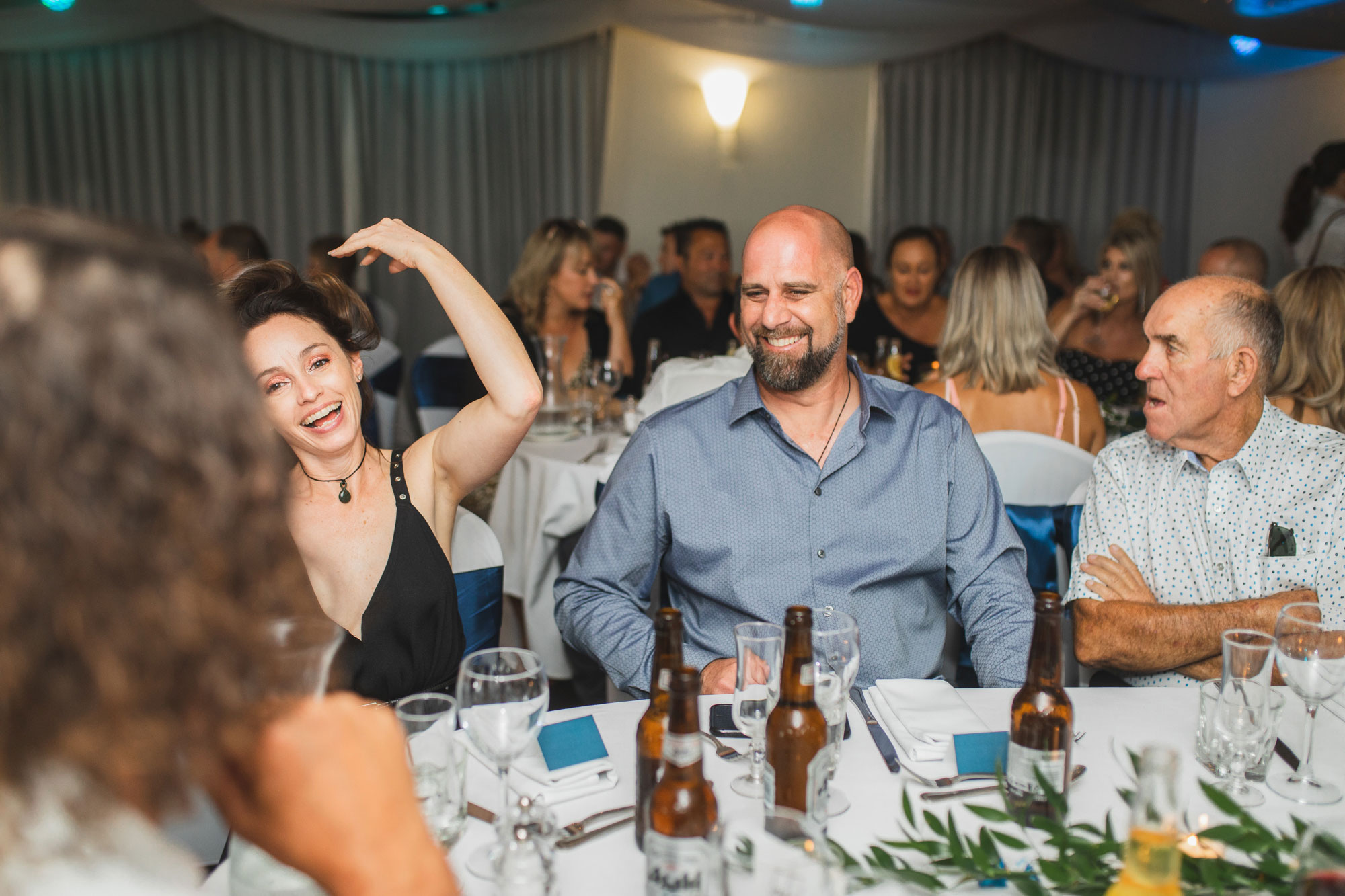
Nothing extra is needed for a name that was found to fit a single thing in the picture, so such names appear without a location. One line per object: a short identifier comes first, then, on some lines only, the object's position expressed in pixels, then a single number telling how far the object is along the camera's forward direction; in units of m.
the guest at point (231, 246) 5.27
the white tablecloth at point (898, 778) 1.08
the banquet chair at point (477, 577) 2.06
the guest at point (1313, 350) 2.60
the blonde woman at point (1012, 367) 3.13
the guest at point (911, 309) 5.24
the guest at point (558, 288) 4.56
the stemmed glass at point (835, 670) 1.21
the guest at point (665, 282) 6.85
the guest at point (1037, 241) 5.94
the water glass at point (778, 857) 0.76
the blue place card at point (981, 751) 1.25
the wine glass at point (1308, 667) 1.27
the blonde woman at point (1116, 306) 4.59
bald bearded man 1.99
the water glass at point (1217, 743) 1.28
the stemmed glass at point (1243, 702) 1.28
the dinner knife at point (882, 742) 1.29
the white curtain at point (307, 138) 7.29
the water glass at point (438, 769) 1.07
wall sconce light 7.47
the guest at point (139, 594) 0.61
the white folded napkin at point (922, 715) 1.30
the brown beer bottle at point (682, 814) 0.88
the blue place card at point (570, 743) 1.26
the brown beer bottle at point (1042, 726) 1.16
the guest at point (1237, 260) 4.41
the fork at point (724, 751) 1.31
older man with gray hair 1.89
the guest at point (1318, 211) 5.02
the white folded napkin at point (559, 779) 1.21
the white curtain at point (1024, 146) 7.51
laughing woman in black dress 1.81
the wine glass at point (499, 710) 1.07
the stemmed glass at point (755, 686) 1.23
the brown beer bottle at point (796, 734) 1.09
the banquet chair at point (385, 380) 4.29
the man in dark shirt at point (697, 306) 5.45
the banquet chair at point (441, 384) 4.45
